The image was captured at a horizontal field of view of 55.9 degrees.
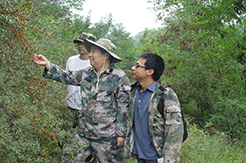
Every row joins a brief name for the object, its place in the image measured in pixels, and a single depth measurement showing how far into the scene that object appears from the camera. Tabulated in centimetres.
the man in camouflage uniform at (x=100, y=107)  288
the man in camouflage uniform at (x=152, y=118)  228
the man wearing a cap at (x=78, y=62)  383
